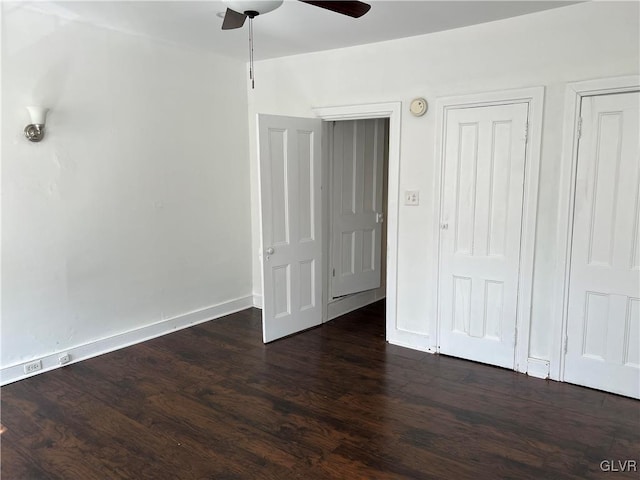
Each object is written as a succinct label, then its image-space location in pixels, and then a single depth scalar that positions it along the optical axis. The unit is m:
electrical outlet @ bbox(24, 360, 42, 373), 3.40
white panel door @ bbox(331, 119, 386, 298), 4.72
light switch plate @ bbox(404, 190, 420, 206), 3.90
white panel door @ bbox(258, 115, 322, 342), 3.99
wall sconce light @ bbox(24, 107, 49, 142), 3.27
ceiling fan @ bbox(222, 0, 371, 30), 2.34
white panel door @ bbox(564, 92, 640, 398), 3.02
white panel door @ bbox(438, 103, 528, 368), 3.45
